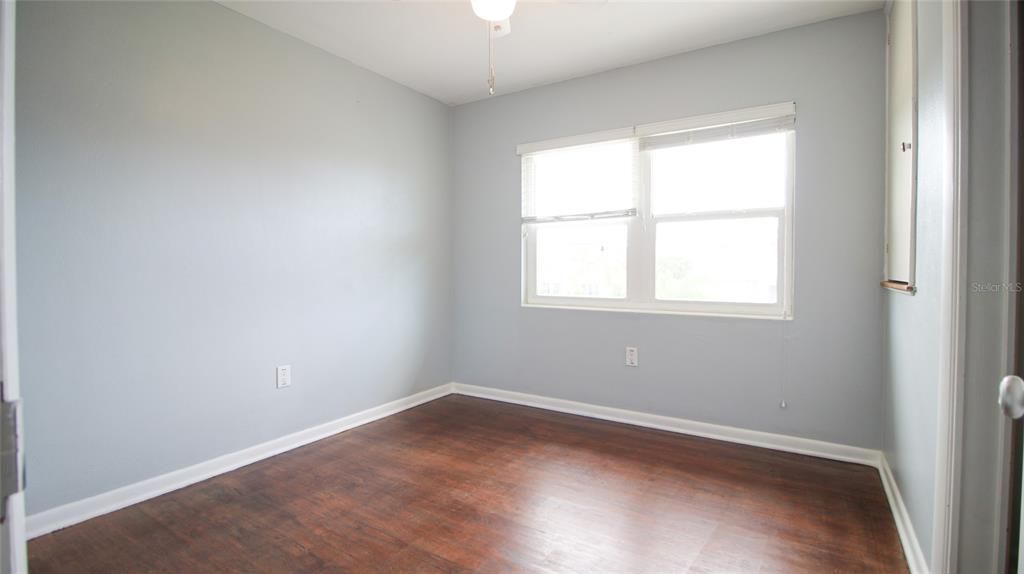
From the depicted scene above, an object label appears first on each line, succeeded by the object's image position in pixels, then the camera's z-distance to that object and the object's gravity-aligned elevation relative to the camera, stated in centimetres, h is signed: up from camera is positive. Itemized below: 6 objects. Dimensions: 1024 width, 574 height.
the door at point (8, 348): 57 -8
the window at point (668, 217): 282 +41
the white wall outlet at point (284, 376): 276 -57
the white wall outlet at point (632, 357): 323 -54
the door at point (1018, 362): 99 -19
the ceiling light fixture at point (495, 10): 207 +120
